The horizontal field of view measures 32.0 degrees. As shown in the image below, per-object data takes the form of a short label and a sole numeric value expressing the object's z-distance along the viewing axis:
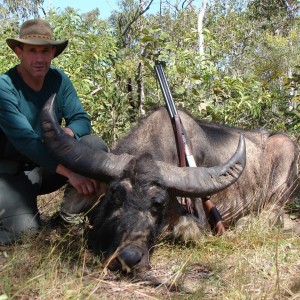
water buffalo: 3.96
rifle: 4.97
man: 4.73
